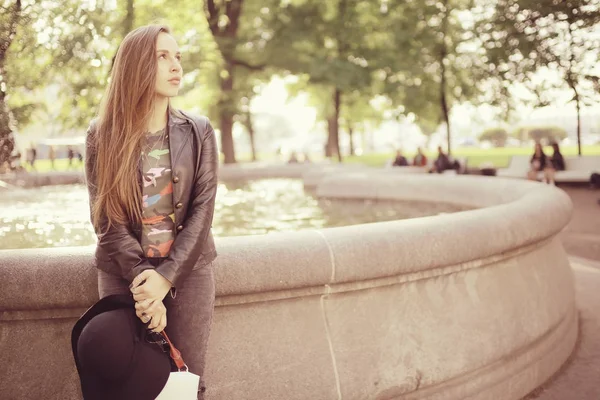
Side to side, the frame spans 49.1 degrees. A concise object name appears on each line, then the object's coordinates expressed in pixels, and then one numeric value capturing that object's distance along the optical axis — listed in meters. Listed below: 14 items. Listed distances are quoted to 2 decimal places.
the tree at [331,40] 28.73
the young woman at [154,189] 2.49
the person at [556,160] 18.05
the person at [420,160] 22.01
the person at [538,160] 17.52
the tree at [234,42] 28.95
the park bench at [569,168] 17.42
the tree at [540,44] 20.05
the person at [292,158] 28.74
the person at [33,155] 27.48
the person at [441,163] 19.33
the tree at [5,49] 6.19
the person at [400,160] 22.98
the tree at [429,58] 27.67
